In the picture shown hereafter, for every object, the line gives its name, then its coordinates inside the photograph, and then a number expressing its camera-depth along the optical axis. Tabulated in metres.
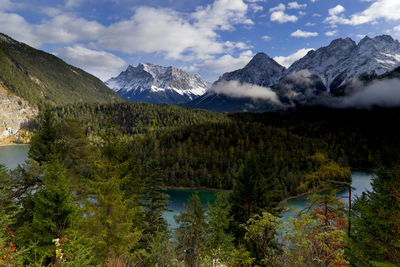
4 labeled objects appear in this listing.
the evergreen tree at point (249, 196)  23.53
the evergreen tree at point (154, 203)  23.33
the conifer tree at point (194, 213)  25.29
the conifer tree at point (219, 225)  20.11
